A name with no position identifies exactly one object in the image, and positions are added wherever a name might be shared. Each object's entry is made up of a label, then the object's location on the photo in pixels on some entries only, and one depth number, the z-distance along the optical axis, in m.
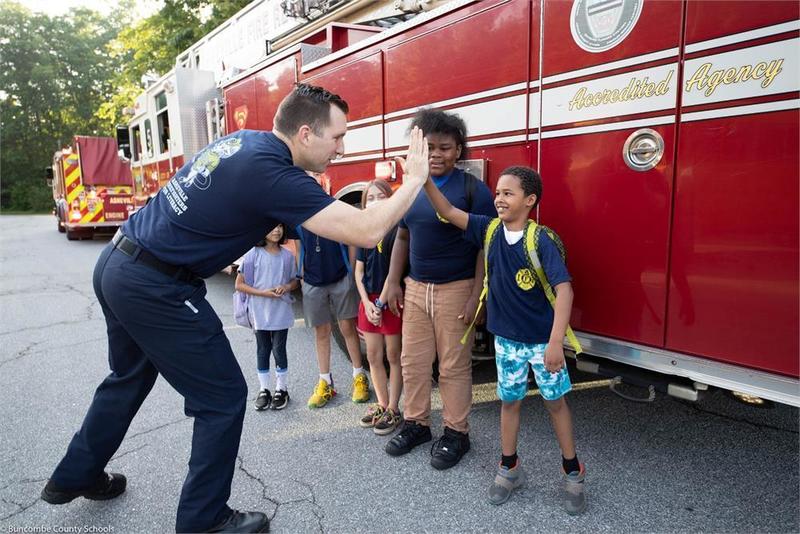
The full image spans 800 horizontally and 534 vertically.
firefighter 2.00
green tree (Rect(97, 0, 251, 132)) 14.39
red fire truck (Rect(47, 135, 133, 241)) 14.69
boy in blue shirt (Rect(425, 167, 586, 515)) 2.37
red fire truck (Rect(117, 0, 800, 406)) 2.04
